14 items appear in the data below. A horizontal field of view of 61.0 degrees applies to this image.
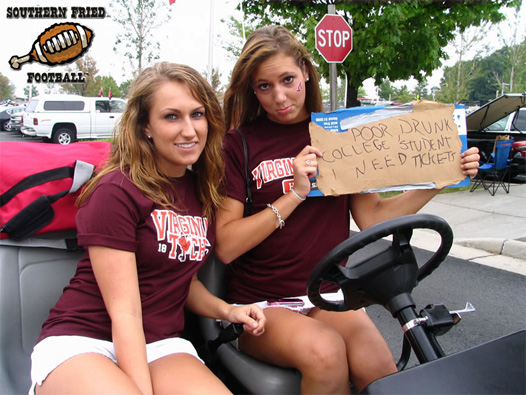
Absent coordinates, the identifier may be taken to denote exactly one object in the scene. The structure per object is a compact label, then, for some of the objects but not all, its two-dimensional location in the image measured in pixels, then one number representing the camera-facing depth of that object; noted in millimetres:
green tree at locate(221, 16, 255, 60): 18523
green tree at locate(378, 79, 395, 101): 67175
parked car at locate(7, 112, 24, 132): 22297
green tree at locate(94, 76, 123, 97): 31375
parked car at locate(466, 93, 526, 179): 8172
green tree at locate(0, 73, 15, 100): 55688
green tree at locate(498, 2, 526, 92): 27938
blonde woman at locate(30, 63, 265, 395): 1285
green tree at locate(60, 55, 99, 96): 29156
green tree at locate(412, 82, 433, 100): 58169
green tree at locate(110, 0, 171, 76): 18531
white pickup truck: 17469
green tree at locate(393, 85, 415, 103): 54575
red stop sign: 6410
